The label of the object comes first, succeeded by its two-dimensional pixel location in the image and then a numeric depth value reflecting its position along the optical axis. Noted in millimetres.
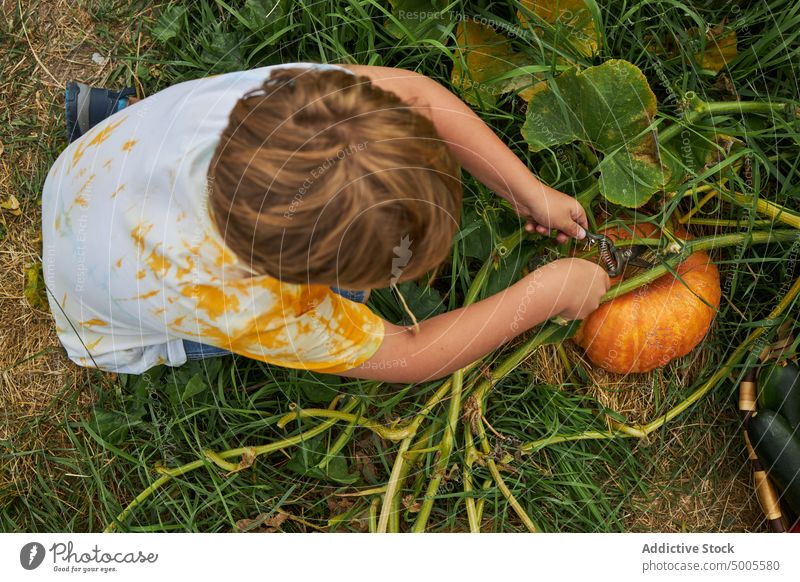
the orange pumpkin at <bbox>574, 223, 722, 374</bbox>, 902
